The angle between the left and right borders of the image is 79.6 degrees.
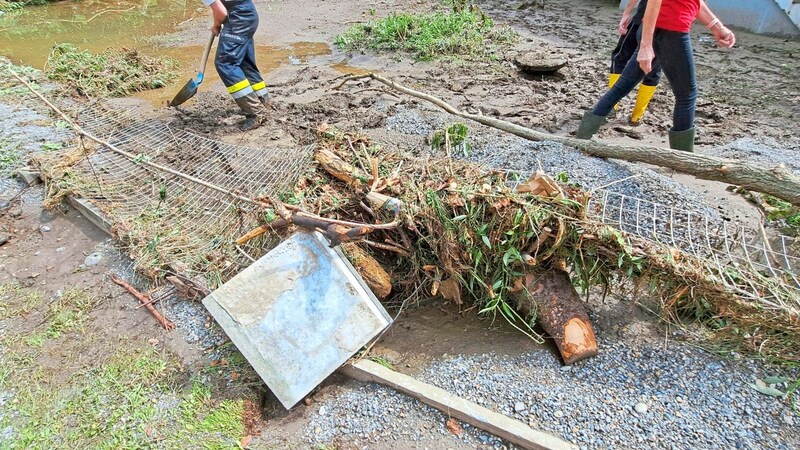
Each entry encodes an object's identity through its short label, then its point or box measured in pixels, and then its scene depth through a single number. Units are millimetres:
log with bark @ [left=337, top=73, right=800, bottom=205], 2721
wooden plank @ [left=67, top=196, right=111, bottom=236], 3370
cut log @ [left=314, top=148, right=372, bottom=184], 2777
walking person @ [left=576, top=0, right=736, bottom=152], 3154
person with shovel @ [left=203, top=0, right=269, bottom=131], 4703
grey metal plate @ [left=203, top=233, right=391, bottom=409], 2264
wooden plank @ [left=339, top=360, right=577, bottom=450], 1992
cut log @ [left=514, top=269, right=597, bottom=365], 2311
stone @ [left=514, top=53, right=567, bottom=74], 5742
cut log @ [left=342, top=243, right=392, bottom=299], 2561
